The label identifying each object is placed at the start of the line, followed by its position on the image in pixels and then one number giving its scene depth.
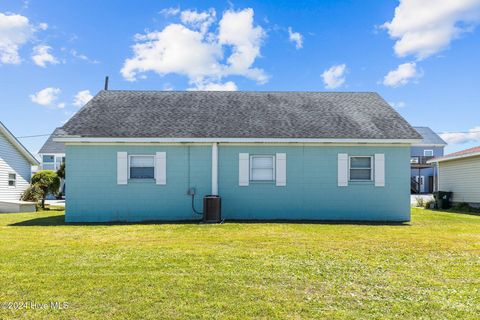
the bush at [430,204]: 20.14
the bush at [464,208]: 17.68
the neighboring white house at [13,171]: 17.70
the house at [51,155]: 41.84
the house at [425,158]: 37.66
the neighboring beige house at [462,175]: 18.11
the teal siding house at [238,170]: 11.96
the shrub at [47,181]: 19.94
